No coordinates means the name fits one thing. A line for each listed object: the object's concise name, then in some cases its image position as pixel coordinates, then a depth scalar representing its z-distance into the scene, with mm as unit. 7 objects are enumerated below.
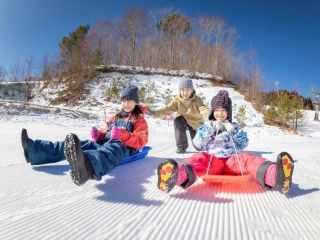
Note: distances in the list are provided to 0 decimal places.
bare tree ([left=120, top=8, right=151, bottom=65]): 17103
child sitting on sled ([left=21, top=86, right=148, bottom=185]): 1210
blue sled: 2026
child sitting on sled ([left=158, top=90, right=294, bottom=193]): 1285
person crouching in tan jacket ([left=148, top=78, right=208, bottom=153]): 3008
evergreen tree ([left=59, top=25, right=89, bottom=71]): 13635
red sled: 1421
